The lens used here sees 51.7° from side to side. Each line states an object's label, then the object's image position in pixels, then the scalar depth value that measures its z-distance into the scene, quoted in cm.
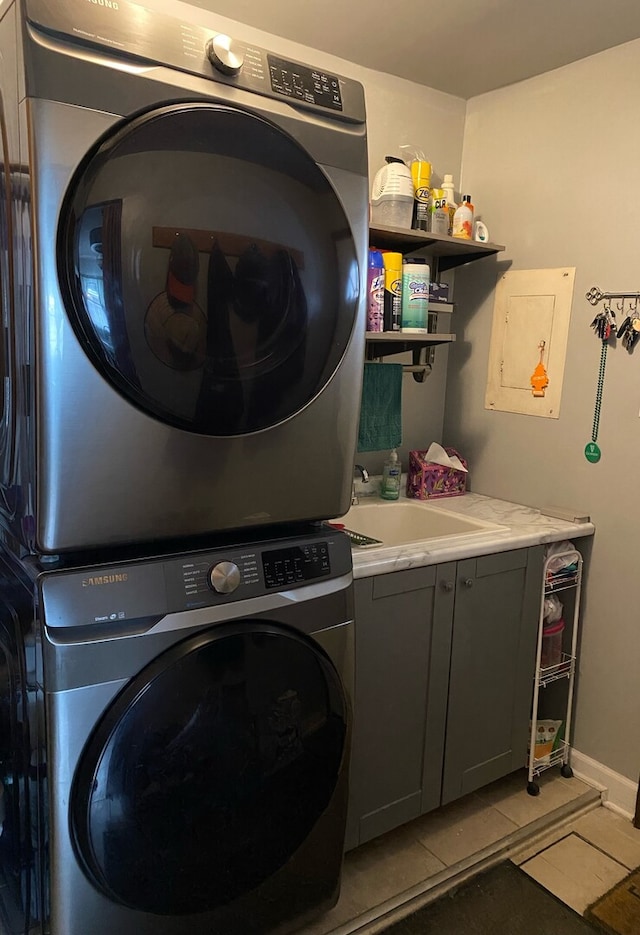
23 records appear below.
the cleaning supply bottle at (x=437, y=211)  214
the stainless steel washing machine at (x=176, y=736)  108
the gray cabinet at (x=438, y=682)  172
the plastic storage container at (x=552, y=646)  215
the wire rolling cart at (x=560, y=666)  209
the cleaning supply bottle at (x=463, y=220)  220
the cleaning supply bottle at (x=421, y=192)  208
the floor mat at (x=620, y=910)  164
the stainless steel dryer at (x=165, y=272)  96
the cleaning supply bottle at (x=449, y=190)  218
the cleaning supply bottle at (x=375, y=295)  194
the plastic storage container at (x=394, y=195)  202
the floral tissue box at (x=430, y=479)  238
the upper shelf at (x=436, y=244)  200
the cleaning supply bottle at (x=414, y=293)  199
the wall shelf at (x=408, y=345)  195
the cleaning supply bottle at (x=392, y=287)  196
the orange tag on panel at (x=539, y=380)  222
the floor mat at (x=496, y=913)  162
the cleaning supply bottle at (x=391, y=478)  233
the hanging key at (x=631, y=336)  195
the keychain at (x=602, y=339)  202
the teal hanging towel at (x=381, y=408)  225
